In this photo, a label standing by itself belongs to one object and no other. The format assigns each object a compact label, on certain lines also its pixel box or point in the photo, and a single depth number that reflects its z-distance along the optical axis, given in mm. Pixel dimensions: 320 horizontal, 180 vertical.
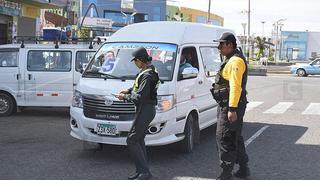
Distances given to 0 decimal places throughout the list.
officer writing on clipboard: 6500
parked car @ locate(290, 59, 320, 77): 39719
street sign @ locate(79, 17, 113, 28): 34912
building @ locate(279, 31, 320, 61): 103750
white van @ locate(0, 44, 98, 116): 12609
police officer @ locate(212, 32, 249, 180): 6340
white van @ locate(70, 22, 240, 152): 7695
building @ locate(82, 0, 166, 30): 71450
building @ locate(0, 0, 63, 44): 21141
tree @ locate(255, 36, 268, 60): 70462
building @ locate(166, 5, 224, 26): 94375
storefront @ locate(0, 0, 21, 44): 21078
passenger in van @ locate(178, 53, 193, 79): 8383
